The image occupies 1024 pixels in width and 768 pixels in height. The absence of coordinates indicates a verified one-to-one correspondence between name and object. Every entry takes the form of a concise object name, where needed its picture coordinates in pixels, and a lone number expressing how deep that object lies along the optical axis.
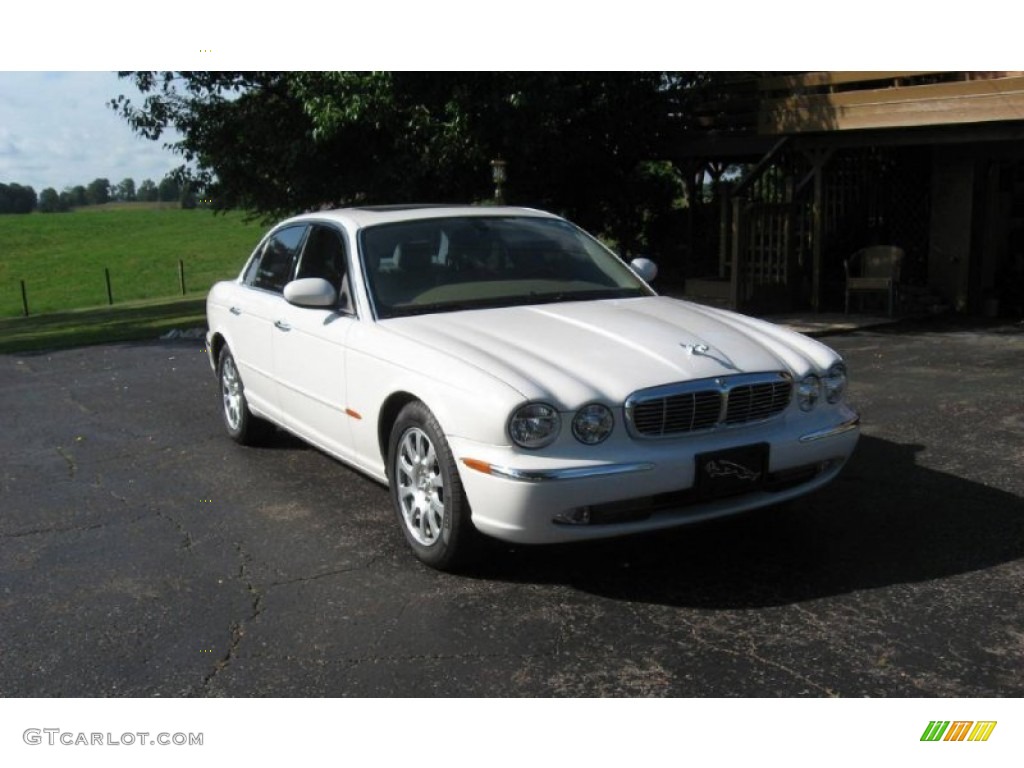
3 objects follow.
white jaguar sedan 4.28
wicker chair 14.00
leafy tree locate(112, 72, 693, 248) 14.52
